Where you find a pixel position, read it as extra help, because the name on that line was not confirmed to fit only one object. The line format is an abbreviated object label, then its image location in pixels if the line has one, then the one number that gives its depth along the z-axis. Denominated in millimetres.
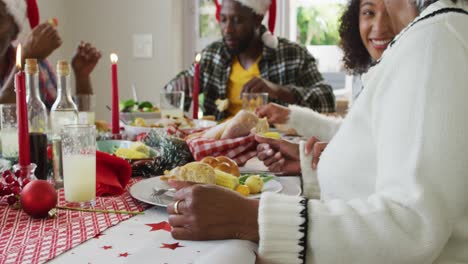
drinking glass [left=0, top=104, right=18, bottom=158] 1162
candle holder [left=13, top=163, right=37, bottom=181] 881
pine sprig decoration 1144
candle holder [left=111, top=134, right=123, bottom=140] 1484
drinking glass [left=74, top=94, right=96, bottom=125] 1655
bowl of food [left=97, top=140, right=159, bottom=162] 1205
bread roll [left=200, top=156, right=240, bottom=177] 1023
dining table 637
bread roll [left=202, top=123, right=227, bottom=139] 1310
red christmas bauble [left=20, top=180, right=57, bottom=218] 780
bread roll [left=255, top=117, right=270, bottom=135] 1415
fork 910
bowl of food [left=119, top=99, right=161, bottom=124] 1902
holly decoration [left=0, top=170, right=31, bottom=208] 836
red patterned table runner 649
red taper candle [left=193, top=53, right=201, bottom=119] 1782
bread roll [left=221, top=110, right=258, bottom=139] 1293
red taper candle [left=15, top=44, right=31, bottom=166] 868
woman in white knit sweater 622
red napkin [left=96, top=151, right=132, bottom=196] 947
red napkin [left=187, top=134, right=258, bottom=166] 1215
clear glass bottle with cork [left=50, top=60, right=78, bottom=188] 1267
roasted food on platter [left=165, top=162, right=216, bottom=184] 902
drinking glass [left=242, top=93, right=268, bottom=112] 1862
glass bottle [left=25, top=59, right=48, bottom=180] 1007
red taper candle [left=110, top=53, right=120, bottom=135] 1404
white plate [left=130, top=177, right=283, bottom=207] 870
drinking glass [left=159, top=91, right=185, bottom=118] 1849
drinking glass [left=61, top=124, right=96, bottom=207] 871
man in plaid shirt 2686
